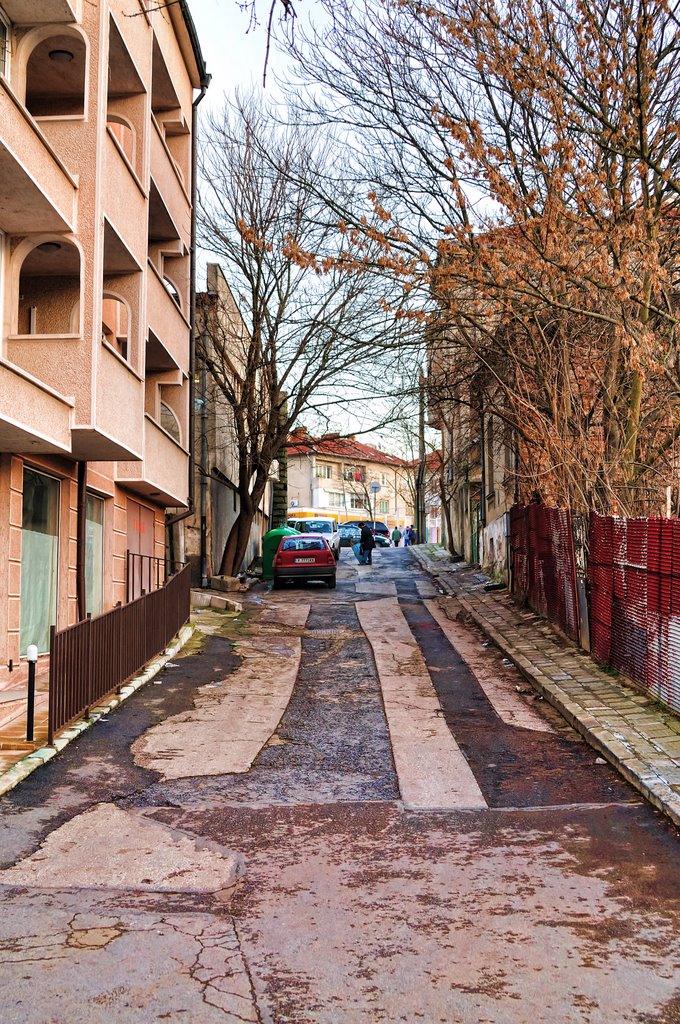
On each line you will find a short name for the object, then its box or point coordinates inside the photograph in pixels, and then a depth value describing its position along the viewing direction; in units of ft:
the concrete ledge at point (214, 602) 70.25
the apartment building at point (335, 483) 275.59
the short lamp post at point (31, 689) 28.76
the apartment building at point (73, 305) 38.19
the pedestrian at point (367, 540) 117.50
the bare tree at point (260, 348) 84.64
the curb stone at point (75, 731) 25.71
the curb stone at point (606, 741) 23.97
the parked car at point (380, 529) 214.69
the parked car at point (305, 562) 89.81
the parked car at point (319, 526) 139.03
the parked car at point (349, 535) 175.96
